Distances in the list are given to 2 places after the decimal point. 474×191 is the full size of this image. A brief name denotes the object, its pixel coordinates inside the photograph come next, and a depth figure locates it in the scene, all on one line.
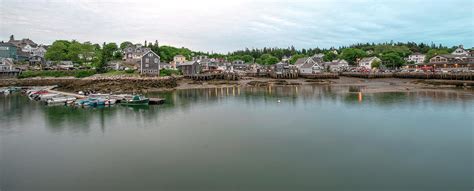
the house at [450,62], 63.39
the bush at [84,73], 58.66
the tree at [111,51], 63.83
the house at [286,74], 66.62
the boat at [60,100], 32.41
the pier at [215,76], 59.97
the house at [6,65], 61.78
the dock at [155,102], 31.23
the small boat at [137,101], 30.08
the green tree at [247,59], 121.75
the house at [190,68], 64.69
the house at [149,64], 57.39
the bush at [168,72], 59.96
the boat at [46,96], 35.06
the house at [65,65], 67.26
